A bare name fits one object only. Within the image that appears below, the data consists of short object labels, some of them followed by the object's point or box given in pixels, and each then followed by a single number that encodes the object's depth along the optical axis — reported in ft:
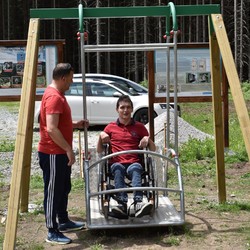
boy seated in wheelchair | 19.15
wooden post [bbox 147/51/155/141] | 32.19
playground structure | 16.07
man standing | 17.71
